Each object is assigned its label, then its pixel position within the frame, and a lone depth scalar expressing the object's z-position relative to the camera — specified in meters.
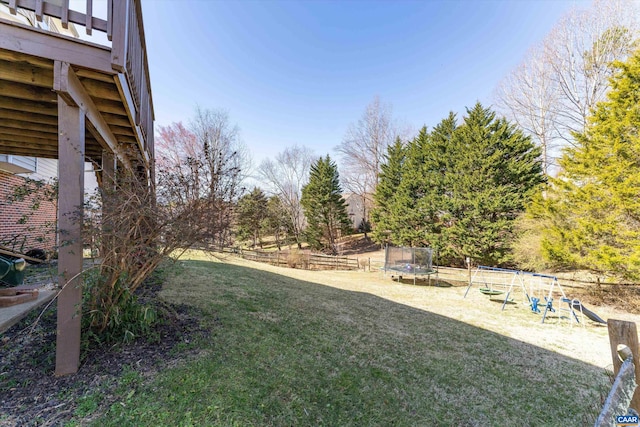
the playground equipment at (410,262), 10.63
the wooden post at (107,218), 2.51
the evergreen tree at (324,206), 21.31
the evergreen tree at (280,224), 20.42
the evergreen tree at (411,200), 17.25
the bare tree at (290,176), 22.91
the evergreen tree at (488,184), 13.17
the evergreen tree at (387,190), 19.77
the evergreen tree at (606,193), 6.75
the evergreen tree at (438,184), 15.48
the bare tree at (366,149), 22.88
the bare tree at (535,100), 13.78
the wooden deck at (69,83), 2.06
